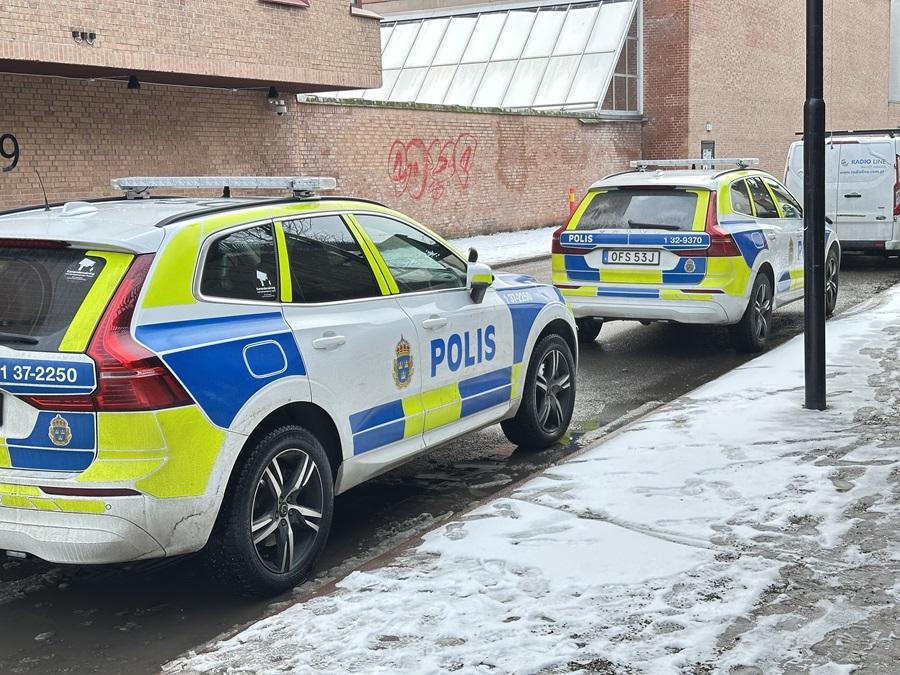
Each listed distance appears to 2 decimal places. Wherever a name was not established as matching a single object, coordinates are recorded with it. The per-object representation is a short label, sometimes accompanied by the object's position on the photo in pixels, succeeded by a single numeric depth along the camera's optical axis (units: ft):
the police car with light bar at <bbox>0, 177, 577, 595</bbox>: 14.23
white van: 56.80
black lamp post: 23.99
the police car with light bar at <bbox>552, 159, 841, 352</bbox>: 33.55
